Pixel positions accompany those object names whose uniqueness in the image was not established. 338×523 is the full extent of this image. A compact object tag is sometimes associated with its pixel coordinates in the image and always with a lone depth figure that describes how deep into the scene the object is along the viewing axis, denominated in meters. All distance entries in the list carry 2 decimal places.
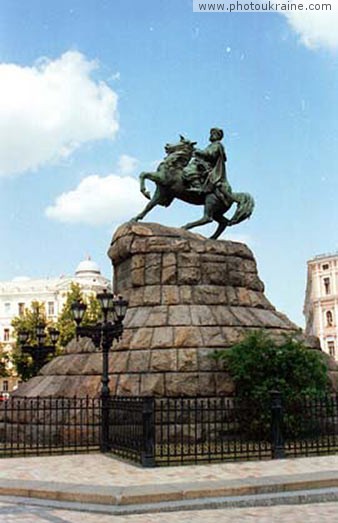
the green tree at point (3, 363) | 50.34
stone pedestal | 14.59
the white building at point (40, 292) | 75.88
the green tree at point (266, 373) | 13.66
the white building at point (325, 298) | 83.76
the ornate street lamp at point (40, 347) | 21.80
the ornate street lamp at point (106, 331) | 13.13
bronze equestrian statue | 18.56
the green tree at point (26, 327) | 36.75
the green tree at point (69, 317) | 41.69
